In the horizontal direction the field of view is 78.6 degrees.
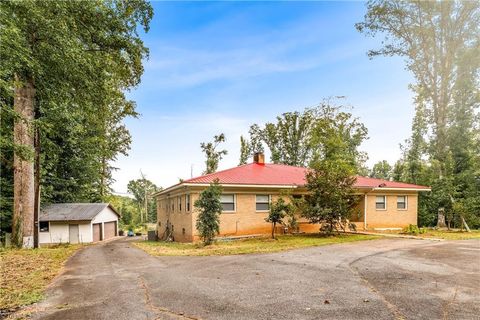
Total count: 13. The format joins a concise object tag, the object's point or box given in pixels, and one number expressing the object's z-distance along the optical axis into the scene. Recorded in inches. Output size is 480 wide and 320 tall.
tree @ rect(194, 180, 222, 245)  532.7
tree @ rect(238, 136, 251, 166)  1827.0
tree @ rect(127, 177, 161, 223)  2856.8
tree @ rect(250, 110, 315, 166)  1750.7
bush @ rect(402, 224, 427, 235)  704.0
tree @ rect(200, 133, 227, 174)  1705.2
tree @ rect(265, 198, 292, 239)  588.7
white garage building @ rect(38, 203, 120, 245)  1121.4
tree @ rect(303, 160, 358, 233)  635.5
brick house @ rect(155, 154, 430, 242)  660.7
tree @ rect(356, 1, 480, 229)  851.4
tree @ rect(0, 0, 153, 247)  405.7
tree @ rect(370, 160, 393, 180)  1857.8
